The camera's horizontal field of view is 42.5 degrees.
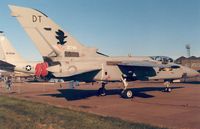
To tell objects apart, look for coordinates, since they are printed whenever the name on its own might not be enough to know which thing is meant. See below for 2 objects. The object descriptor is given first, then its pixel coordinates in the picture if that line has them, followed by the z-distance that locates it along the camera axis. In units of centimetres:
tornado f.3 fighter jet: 2020
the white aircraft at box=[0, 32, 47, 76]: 2498
